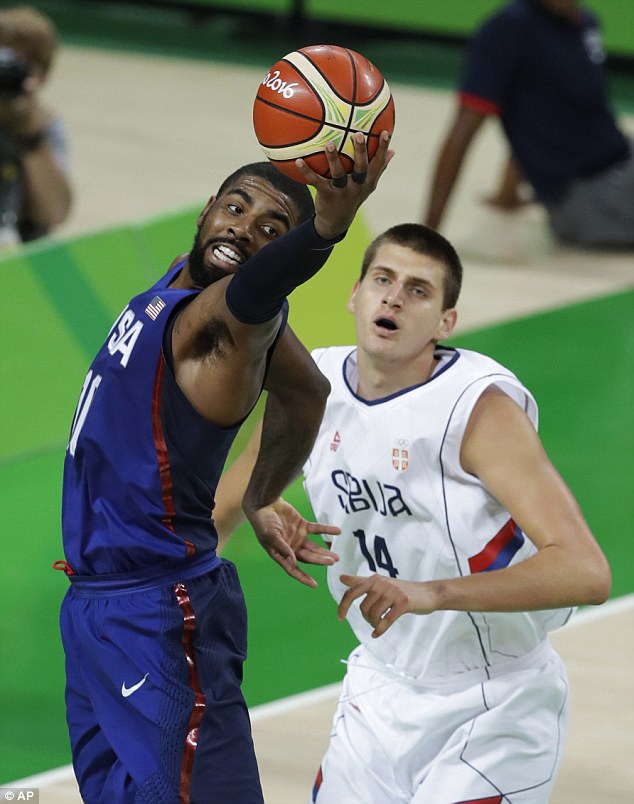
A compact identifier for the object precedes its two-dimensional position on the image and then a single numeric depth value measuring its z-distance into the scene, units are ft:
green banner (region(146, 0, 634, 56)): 96.43
